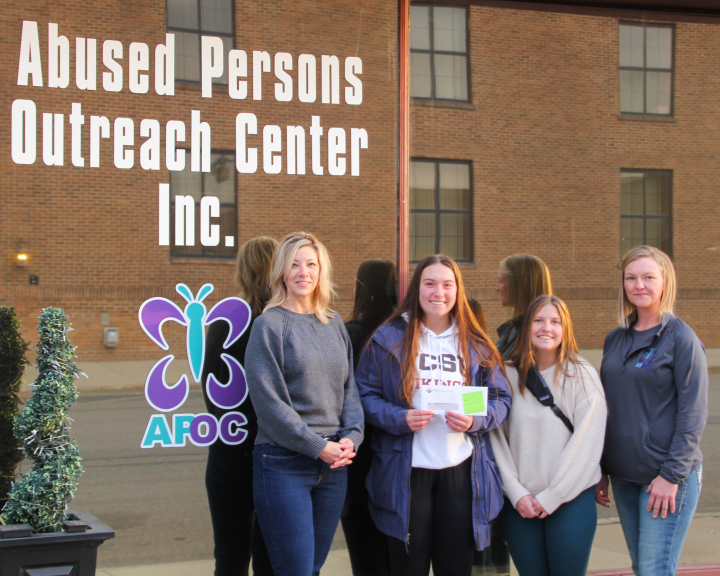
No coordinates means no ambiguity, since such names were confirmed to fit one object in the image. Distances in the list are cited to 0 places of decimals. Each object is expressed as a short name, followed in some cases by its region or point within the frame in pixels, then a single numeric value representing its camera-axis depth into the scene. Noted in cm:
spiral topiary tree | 279
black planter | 269
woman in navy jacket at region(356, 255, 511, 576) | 288
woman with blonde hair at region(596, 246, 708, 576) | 280
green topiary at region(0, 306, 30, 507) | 331
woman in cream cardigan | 290
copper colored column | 404
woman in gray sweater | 271
